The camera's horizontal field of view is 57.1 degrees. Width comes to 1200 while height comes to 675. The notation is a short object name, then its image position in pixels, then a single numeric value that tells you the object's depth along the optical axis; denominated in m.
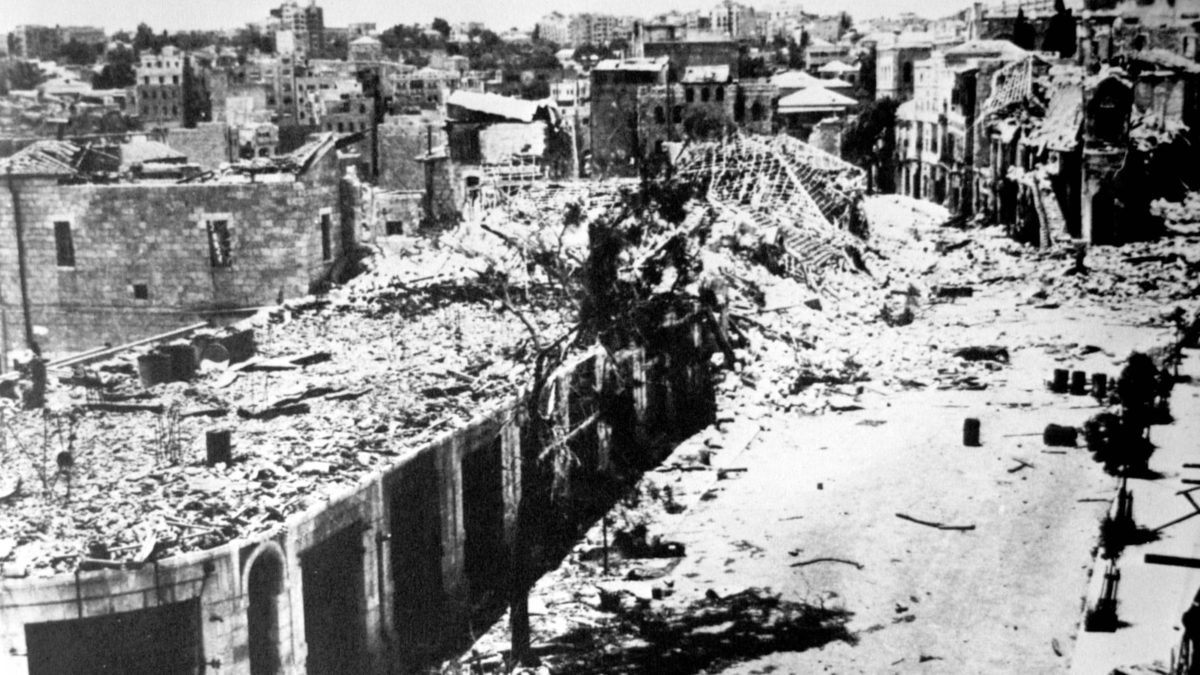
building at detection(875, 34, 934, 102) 58.95
